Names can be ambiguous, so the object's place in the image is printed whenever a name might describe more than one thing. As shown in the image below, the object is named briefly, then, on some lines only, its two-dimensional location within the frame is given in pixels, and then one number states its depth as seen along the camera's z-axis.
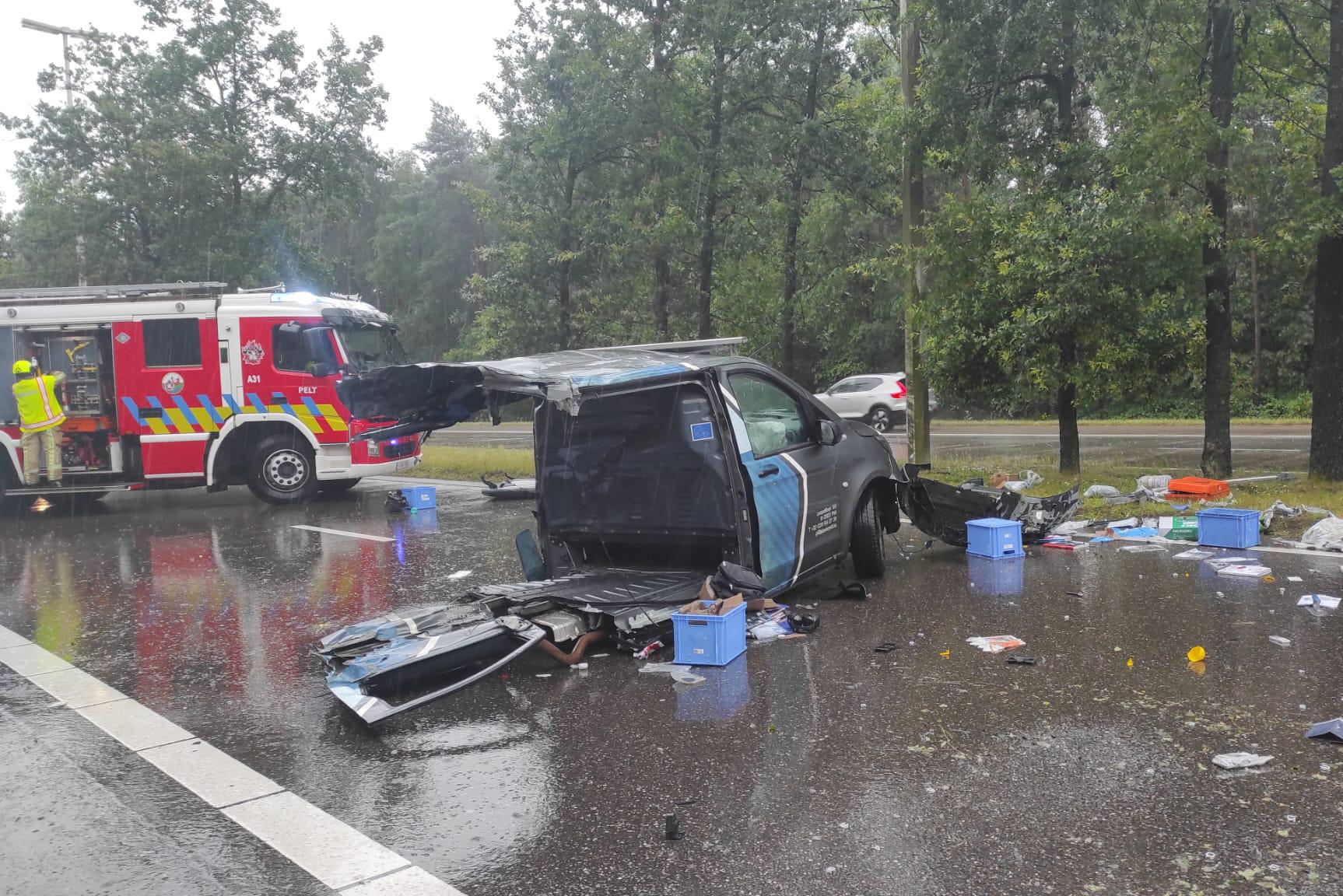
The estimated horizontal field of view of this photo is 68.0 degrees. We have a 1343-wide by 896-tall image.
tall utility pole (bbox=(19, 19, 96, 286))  25.92
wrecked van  5.49
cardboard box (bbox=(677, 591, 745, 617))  5.55
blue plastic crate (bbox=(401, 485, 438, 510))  12.75
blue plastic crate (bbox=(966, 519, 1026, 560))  8.30
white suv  26.80
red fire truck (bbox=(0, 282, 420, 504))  13.38
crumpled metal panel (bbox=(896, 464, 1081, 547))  8.24
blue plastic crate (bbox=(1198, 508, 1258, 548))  8.30
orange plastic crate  10.30
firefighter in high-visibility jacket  12.91
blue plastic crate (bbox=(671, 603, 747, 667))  5.43
